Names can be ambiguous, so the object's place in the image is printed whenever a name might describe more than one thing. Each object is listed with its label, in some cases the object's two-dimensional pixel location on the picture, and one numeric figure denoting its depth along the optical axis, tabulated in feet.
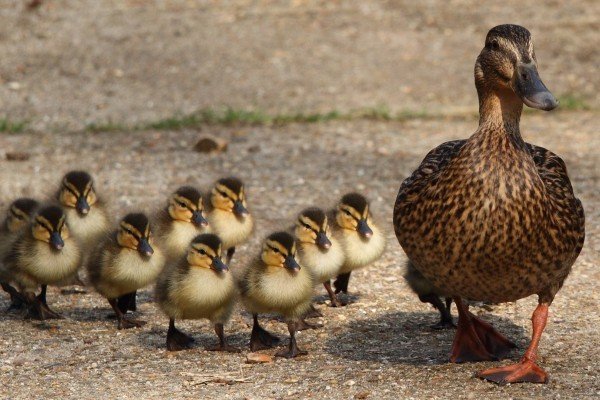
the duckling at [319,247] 41.91
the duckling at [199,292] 37.93
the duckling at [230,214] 46.68
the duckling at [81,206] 46.16
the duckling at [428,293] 39.85
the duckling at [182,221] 44.91
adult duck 32.45
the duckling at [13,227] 42.10
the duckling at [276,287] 37.91
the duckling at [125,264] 40.57
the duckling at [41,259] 41.06
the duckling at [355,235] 43.57
